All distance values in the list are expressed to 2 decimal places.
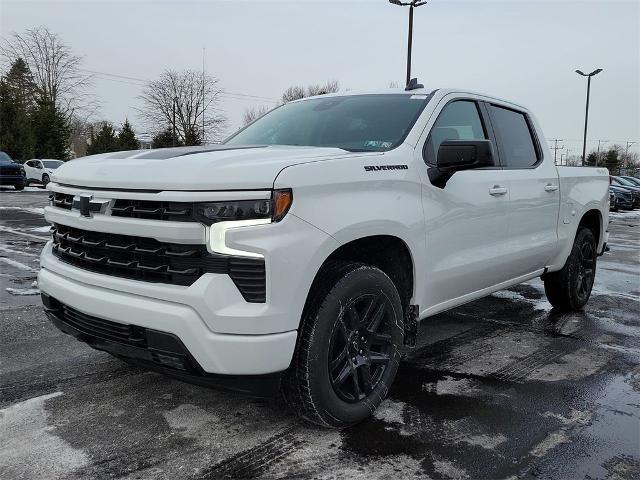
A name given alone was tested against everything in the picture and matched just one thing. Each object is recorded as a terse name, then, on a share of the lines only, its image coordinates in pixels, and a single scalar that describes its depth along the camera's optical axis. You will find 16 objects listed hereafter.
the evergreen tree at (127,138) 47.22
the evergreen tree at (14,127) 36.41
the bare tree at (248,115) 65.39
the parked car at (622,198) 26.11
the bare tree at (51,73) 48.47
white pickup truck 2.44
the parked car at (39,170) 29.23
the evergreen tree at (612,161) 62.91
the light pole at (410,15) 22.59
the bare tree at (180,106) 55.25
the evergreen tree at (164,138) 49.69
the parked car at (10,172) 23.82
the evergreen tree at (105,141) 47.00
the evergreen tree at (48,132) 39.75
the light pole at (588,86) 36.12
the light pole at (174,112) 54.72
